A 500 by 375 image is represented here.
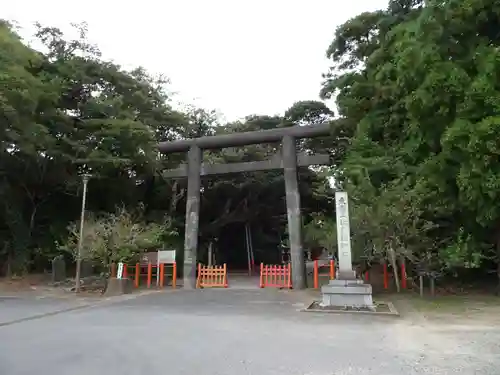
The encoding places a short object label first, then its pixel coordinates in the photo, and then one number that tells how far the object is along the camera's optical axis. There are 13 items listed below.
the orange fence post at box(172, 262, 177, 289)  18.75
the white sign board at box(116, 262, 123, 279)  16.17
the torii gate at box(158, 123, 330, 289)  18.80
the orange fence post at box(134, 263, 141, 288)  18.20
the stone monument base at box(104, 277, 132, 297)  15.47
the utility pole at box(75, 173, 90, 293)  15.70
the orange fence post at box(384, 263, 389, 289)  16.23
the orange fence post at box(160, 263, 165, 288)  18.89
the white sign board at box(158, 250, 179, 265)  19.02
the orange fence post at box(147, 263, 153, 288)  18.84
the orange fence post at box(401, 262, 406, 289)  15.23
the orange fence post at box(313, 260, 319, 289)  17.73
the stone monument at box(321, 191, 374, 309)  10.66
